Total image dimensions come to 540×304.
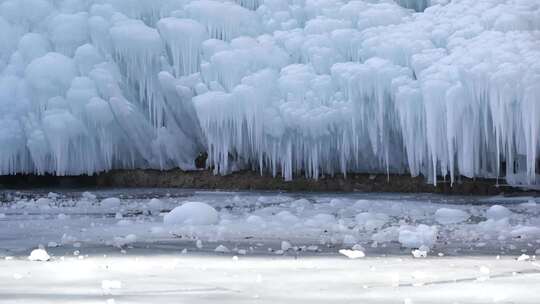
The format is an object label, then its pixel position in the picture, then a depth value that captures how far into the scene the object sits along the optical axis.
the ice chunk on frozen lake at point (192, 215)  19.83
